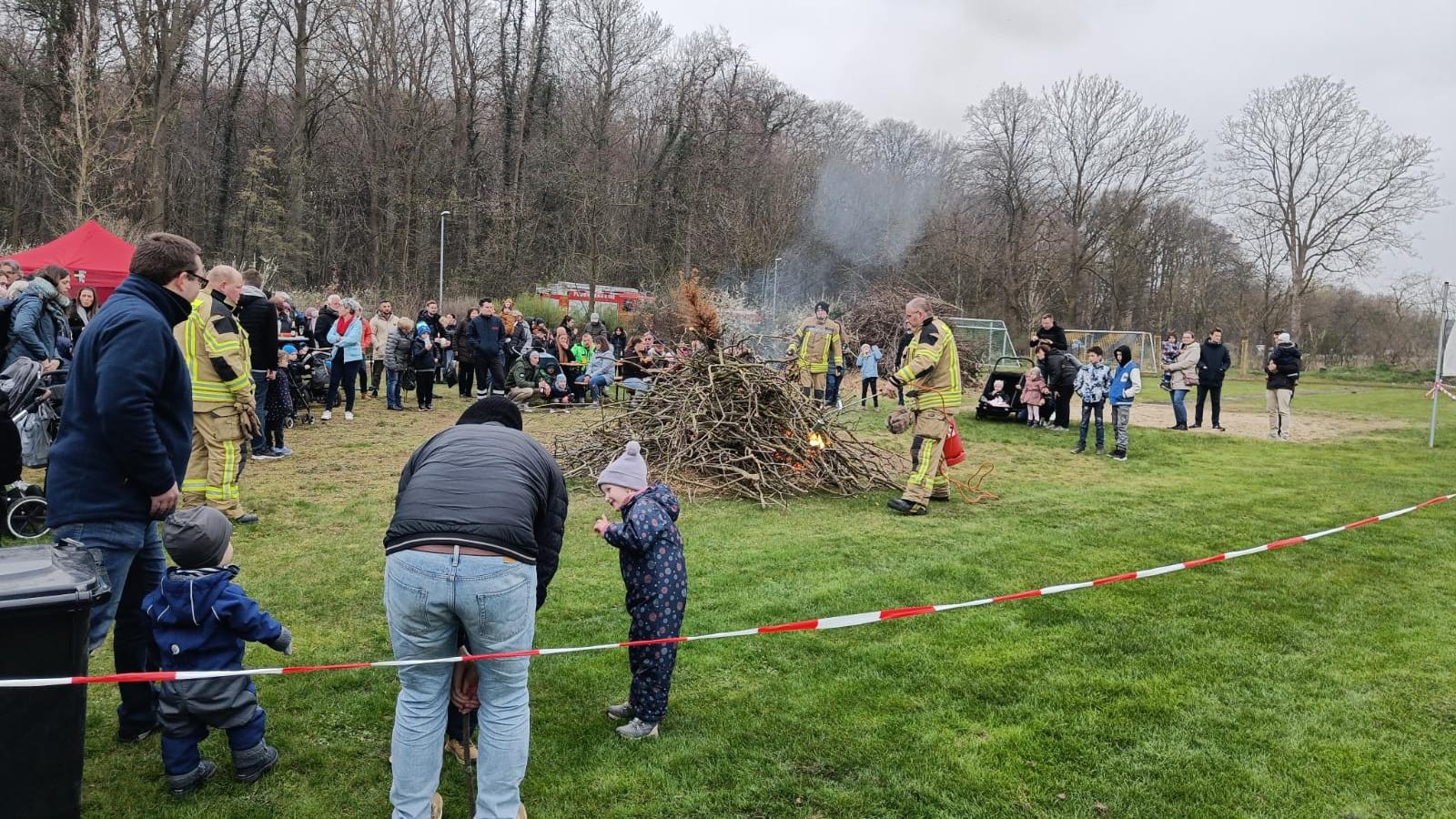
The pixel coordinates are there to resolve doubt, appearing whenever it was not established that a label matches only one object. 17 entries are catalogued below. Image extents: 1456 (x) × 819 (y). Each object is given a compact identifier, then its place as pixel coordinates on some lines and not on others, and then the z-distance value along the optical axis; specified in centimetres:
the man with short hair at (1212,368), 1559
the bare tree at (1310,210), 4022
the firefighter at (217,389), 601
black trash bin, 257
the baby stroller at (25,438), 578
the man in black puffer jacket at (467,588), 274
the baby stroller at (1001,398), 1545
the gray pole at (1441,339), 1434
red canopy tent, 1412
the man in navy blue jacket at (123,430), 321
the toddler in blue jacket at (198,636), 311
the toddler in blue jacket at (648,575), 362
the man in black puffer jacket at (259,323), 804
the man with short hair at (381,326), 1461
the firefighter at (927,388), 795
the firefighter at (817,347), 1337
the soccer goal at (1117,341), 3243
